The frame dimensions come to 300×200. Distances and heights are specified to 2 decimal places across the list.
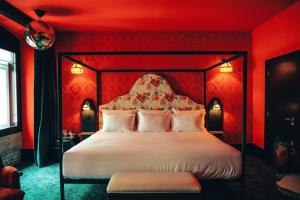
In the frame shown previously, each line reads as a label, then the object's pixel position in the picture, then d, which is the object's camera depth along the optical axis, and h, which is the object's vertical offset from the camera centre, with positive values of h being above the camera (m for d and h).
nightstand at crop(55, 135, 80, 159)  4.26 -0.82
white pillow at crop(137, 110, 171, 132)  4.09 -0.44
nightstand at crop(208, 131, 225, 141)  4.41 -0.72
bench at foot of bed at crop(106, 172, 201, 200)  2.20 -0.88
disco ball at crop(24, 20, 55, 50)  2.94 +0.80
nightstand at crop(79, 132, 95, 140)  4.41 -0.70
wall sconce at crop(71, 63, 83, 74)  4.45 +0.53
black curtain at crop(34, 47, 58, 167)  4.16 -0.19
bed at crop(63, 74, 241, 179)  2.61 -0.70
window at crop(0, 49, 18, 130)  4.22 +0.14
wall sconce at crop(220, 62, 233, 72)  4.53 +0.54
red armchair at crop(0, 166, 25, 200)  2.19 -0.83
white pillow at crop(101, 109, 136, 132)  4.07 -0.43
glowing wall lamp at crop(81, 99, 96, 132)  4.64 -0.44
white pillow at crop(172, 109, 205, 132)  4.07 -0.43
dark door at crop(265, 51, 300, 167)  3.35 -0.07
